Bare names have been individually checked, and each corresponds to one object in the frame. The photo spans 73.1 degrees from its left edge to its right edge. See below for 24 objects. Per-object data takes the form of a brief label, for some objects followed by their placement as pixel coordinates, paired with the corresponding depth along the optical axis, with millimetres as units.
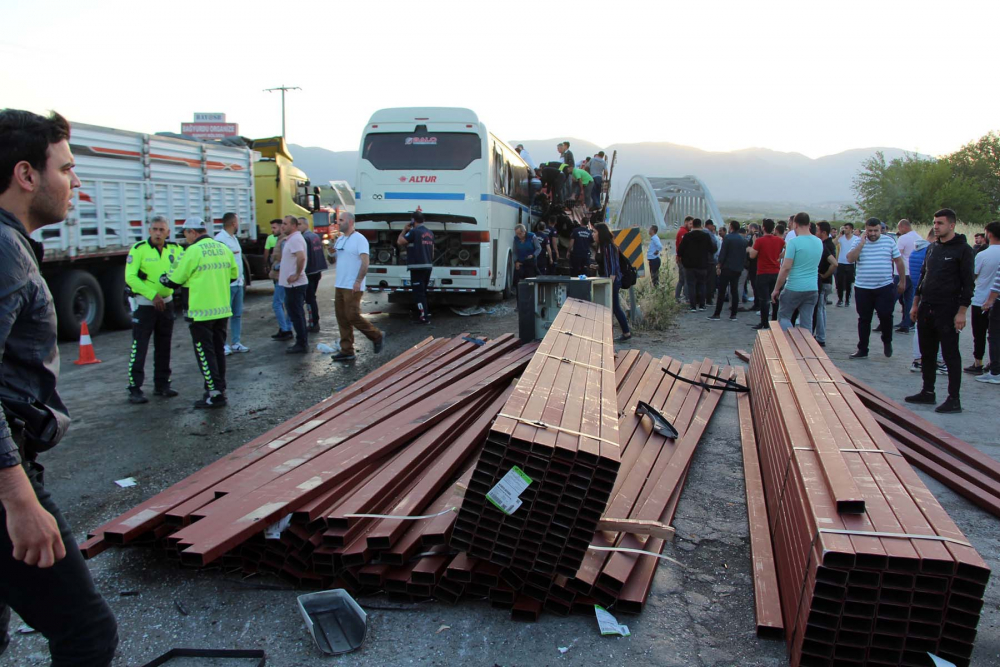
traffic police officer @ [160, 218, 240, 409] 7211
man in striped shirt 9242
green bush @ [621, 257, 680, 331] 12383
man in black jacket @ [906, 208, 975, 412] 6871
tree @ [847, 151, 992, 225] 39209
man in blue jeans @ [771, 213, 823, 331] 8891
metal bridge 41344
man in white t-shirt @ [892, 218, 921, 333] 11711
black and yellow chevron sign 11852
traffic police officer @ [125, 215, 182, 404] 7266
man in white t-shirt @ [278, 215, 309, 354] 10008
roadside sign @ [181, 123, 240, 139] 47594
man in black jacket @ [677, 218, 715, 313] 14566
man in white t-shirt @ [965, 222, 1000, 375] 8052
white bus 13062
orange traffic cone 9203
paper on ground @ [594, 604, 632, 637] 3195
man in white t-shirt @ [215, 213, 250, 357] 9812
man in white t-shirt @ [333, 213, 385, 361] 9477
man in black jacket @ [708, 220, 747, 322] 13430
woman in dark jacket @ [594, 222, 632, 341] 10953
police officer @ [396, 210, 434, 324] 12430
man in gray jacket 1937
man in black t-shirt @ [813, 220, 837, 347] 10594
